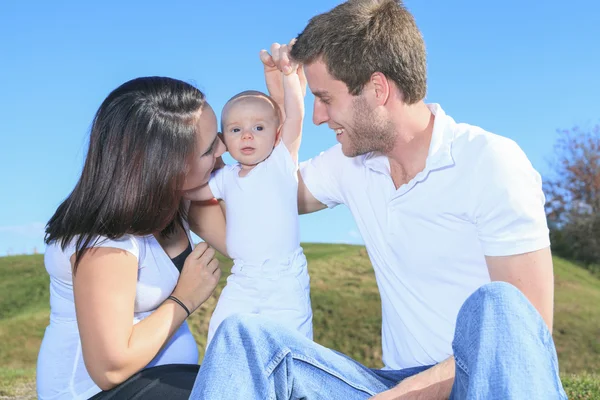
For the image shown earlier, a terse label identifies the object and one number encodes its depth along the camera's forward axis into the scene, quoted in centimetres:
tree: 2314
